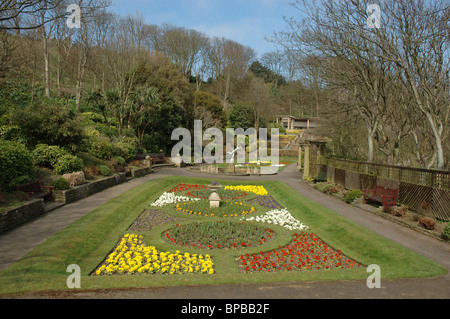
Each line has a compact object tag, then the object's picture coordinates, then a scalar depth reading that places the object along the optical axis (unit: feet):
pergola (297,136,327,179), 88.53
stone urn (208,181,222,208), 53.06
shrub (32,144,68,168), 56.13
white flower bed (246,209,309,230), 44.42
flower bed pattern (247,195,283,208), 58.23
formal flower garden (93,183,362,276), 29.07
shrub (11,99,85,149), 57.82
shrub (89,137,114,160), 77.91
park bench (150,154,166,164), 118.80
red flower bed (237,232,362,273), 29.71
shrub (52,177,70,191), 49.98
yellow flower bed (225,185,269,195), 70.64
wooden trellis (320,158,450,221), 40.73
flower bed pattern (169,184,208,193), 71.46
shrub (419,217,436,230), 37.93
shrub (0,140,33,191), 43.14
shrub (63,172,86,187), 54.34
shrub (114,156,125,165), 81.92
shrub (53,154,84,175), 56.18
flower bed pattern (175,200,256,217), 49.89
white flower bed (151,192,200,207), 57.31
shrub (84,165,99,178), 64.34
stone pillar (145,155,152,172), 99.68
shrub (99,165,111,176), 68.49
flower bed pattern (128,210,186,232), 42.75
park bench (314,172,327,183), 80.73
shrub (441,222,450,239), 34.25
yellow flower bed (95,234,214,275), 27.53
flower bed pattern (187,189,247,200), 64.03
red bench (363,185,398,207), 48.61
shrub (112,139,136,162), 88.05
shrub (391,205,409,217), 44.42
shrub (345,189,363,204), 56.80
